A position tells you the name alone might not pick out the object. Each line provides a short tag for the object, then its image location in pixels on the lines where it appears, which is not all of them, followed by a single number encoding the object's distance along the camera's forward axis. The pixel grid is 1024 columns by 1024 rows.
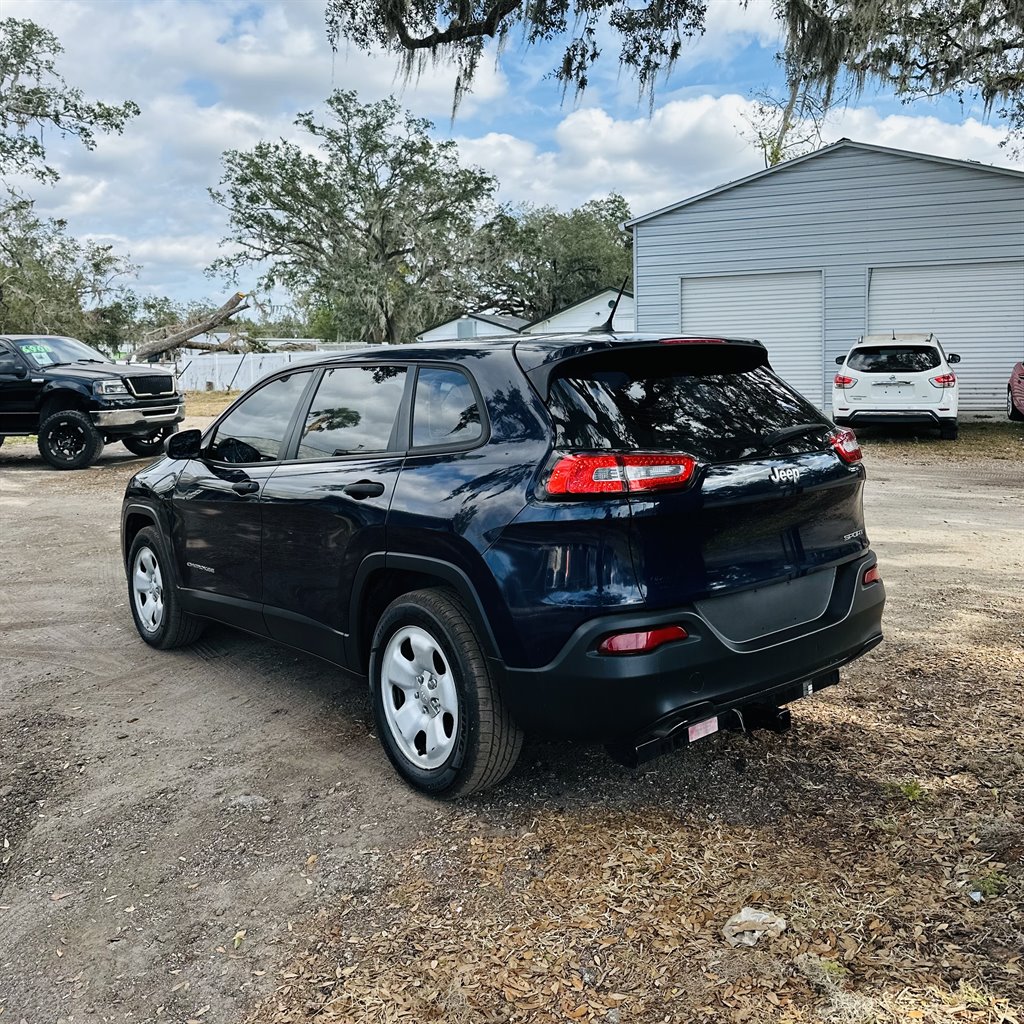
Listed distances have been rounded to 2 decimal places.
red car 15.53
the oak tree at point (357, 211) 39.56
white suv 13.73
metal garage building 16.77
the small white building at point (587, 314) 38.12
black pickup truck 13.53
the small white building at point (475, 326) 39.97
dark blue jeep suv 2.81
